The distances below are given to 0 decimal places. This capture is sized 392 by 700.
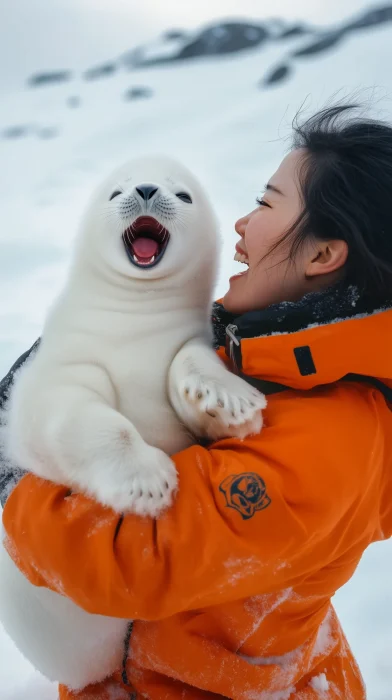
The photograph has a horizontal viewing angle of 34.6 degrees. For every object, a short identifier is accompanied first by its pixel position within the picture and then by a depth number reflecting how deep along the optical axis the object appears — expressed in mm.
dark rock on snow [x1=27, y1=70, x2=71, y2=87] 13617
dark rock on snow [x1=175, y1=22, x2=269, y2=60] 13578
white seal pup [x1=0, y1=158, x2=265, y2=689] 1277
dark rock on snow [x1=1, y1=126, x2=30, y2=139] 10969
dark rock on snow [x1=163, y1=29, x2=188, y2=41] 14219
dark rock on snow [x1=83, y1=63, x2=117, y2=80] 13602
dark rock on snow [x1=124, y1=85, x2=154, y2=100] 12156
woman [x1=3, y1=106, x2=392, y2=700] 1141
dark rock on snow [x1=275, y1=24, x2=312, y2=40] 13655
